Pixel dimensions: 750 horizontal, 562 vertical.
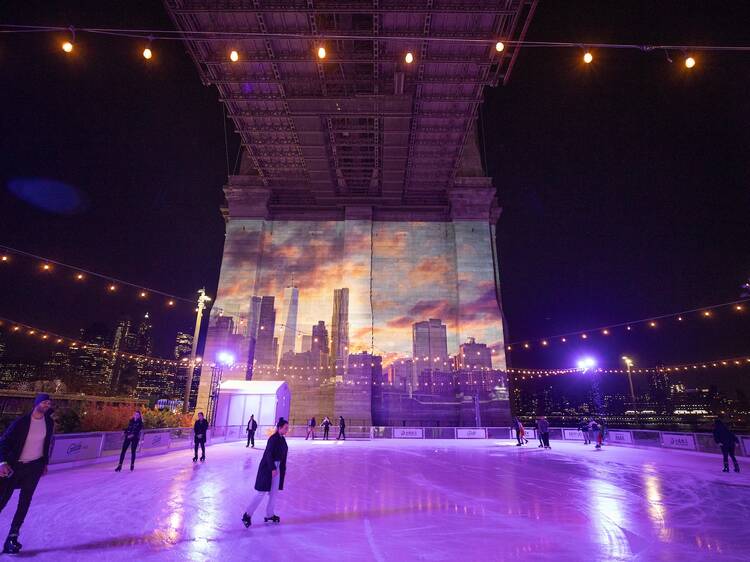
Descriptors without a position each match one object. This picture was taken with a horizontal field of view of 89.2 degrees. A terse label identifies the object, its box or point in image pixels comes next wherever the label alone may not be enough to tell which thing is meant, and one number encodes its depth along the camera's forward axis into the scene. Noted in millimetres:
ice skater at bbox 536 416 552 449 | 19109
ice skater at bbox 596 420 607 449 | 18439
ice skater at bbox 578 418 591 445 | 21775
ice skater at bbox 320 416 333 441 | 23141
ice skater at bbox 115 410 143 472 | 10336
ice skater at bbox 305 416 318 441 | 24000
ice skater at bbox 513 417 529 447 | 20366
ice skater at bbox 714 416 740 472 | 10828
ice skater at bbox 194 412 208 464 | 12477
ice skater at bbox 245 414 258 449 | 17859
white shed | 24812
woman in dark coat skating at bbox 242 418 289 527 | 5250
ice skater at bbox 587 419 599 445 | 21016
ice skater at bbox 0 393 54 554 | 4191
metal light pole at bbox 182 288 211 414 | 19783
